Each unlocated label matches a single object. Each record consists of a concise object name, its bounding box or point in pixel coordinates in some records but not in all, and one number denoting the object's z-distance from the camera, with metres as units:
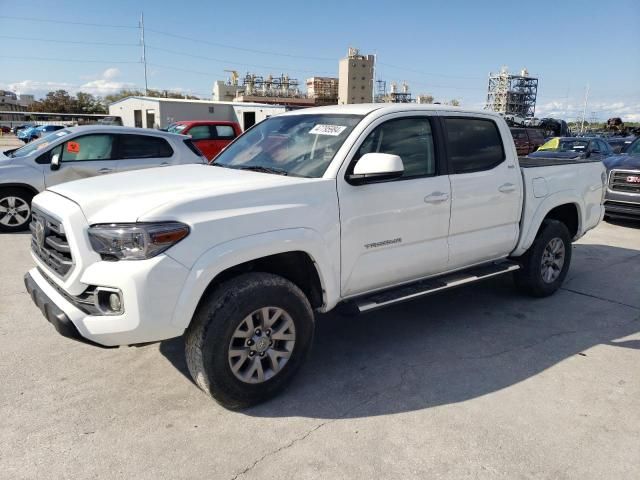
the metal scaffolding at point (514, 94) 124.12
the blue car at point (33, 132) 36.08
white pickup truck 2.69
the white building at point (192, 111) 40.12
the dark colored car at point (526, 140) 22.97
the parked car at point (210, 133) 14.82
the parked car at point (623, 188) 8.98
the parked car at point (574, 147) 12.80
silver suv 7.73
